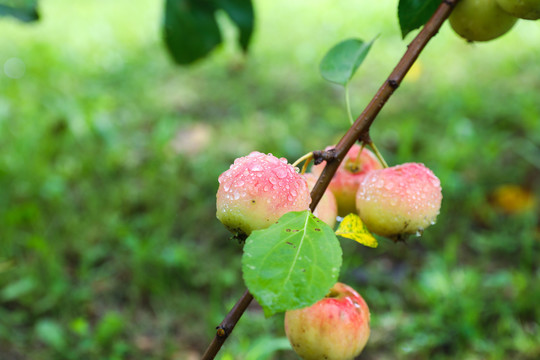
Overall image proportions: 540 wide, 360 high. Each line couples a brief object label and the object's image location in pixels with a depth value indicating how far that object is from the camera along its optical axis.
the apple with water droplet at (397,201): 0.64
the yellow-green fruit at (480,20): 0.65
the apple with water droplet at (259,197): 0.58
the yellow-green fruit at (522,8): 0.62
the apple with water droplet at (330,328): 0.64
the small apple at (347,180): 0.67
